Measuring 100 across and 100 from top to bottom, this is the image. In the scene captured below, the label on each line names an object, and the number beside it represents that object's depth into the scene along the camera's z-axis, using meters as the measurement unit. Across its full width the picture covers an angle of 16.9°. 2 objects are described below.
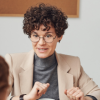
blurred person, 1.29
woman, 1.94
